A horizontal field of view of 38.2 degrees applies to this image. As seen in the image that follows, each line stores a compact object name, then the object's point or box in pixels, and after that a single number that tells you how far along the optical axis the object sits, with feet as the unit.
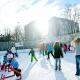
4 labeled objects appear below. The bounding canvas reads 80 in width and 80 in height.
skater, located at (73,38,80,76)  14.50
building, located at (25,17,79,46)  148.47
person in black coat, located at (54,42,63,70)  18.07
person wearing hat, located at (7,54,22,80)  14.39
